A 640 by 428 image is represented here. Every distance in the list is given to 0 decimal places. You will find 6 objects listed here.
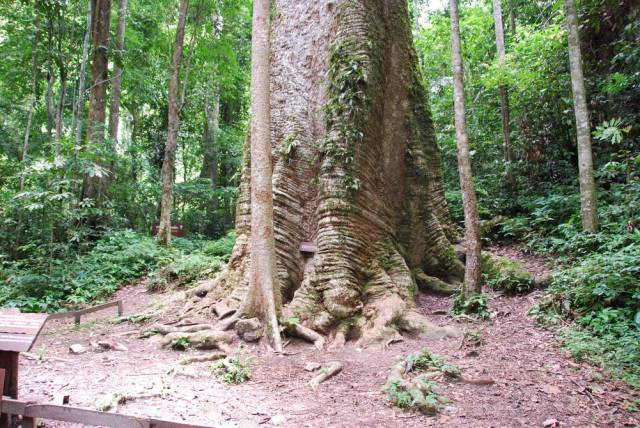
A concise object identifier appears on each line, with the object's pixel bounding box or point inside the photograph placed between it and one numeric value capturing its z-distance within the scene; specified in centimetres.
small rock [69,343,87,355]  560
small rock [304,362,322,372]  481
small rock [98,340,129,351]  569
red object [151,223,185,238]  1620
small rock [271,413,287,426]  358
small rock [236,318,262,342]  550
